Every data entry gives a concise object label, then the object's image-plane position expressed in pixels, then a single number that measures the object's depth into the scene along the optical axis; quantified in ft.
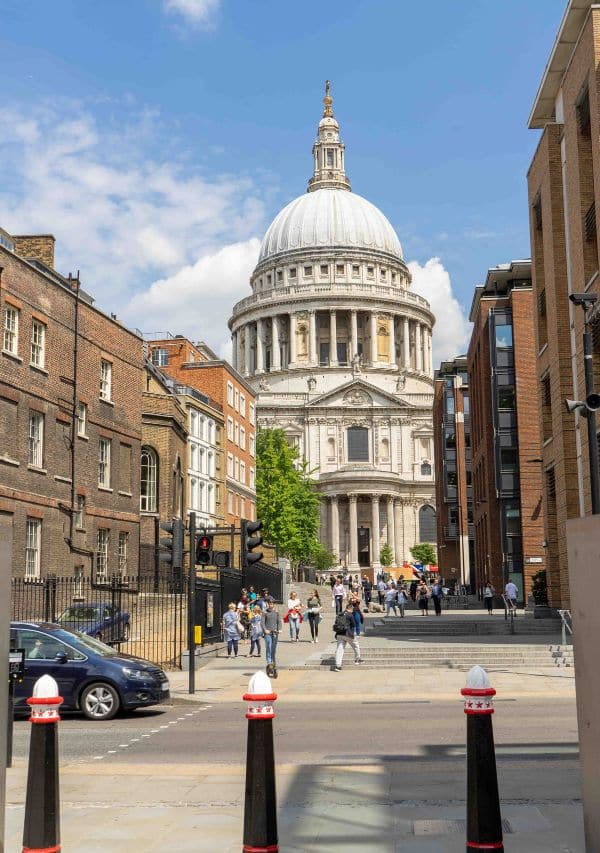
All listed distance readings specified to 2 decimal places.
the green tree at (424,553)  396.55
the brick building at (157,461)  148.87
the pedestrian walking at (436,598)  154.71
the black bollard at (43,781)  23.52
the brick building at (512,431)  163.43
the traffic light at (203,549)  72.08
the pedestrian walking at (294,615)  122.42
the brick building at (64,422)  100.12
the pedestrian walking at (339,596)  147.92
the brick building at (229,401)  216.13
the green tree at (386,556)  396.98
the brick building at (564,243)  99.04
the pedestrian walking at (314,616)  120.67
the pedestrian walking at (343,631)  85.97
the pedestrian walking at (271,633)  82.99
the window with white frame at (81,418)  114.52
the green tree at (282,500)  270.18
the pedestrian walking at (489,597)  148.77
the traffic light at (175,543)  71.92
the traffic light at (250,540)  76.18
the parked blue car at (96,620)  89.97
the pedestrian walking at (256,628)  102.42
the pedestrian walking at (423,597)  152.08
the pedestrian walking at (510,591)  138.00
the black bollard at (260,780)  23.13
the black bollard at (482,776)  22.41
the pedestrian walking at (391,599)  158.81
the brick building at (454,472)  254.68
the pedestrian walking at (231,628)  99.60
